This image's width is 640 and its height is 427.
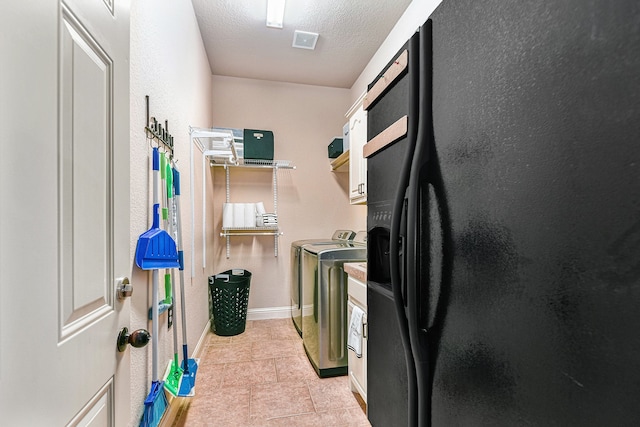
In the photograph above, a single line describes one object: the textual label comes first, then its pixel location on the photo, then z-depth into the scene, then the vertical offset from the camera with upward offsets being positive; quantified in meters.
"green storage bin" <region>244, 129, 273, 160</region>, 3.22 +0.82
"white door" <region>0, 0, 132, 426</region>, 0.44 +0.02
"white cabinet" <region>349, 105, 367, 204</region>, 2.24 +0.50
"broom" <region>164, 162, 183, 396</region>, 1.54 -0.45
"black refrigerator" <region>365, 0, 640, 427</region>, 0.36 +0.00
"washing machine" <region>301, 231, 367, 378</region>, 2.22 -0.73
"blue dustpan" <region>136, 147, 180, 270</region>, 1.23 -0.12
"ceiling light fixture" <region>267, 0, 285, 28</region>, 2.29 +1.69
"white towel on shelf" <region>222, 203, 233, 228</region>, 3.27 +0.03
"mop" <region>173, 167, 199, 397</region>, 1.63 -0.75
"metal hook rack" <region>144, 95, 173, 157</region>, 1.36 +0.44
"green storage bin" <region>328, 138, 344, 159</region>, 3.32 +0.81
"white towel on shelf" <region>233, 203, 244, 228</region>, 3.28 +0.03
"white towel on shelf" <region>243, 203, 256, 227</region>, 3.30 +0.03
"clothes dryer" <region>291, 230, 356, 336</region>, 3.06 -0.59
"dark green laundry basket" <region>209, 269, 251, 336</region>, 2.95 -0.89
